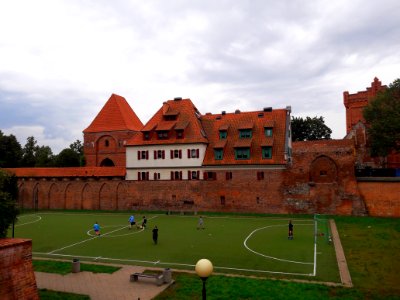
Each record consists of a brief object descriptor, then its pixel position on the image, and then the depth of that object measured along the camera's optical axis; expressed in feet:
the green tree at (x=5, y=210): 45.57
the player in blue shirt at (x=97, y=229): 98.43
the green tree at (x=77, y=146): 297.53
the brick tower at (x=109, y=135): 202.08
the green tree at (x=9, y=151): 212.43
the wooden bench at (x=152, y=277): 54.24
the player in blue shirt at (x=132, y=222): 107.47
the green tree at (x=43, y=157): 233.96
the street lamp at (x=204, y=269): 30.04
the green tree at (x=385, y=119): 133.59
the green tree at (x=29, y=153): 235.40
